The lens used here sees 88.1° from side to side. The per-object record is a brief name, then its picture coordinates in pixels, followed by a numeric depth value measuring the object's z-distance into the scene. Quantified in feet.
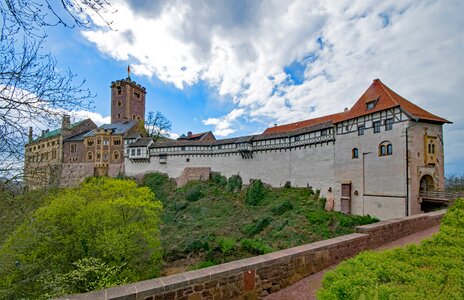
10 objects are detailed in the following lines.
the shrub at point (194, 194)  91.66
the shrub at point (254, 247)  49.65
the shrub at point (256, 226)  60.34
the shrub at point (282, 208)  66.13
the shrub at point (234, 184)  91.76
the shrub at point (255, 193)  79.77
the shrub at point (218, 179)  96.81
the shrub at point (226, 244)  53.01
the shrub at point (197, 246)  56.24
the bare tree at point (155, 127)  135.23
